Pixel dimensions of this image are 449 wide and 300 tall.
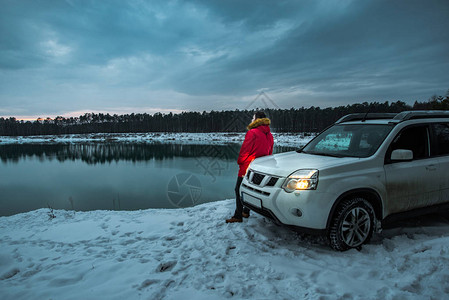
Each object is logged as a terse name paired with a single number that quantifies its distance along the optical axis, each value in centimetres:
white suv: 298
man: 431
